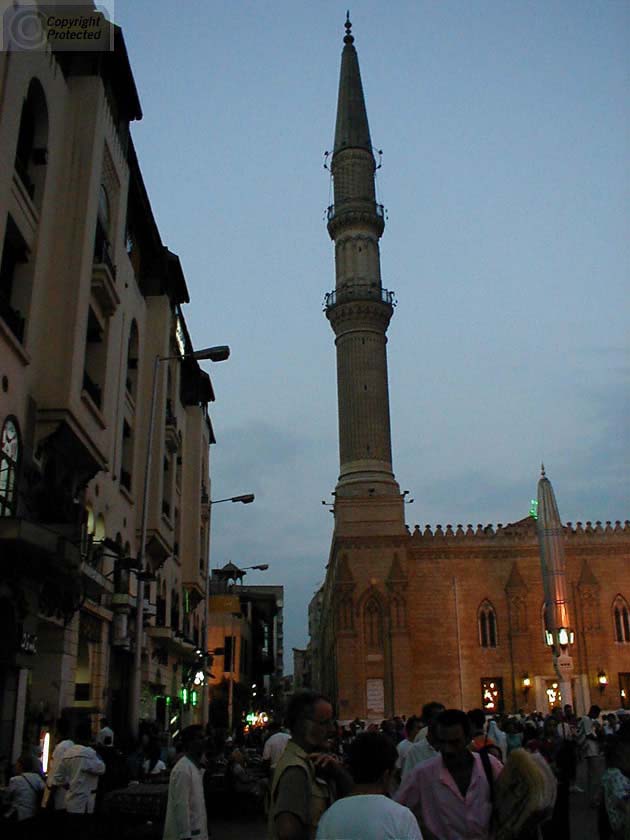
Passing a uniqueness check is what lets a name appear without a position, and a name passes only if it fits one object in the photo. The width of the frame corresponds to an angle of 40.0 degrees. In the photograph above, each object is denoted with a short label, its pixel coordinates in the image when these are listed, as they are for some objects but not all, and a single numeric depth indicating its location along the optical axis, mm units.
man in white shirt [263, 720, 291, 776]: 11435
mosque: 44500
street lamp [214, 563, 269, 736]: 48469
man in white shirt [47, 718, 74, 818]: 10250
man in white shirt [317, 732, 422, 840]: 3482
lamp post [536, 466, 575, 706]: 41375
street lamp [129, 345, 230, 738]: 18114
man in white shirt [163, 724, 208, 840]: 7008
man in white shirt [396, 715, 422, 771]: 9630
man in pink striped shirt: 5145
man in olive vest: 4273
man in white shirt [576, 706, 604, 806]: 16453
